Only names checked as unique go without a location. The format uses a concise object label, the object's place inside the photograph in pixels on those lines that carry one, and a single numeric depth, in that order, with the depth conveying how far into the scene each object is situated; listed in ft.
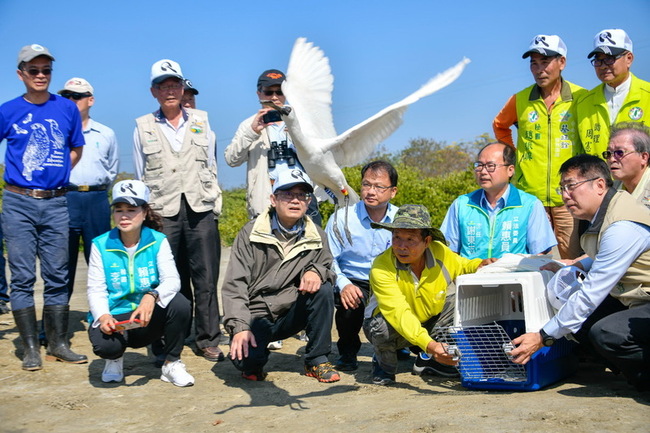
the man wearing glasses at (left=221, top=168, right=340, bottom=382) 14.32
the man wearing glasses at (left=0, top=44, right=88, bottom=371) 15.21
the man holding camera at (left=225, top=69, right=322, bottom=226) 17.97
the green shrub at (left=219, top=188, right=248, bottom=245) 44.01
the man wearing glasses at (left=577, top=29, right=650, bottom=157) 15.24
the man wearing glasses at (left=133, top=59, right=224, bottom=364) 16.58
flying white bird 19.48
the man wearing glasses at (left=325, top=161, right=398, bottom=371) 15.31
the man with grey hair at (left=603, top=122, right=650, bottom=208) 12.97
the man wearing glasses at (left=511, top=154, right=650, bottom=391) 11.39
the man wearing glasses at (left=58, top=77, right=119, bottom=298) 17.71
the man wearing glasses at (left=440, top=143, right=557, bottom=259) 14.64
